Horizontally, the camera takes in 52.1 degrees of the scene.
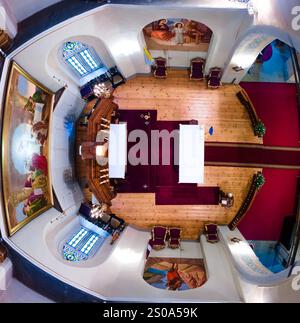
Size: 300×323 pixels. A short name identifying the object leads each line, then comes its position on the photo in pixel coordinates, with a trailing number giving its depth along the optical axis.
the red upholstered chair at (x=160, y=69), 10.50
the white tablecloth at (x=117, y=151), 9.63
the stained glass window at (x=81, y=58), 8.67
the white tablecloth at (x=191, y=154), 9.66
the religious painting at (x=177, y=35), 9.05
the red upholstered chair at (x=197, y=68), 10.36
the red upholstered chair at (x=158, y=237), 10.62
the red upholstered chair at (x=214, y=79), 10.36
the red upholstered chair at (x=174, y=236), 10.60
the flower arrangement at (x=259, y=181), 10.47
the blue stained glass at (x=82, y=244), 8.69
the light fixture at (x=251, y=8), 6.79
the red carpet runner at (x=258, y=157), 10.73
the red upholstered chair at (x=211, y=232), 10.39
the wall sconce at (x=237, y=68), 9.54
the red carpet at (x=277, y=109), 10.76
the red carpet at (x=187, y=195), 10.84
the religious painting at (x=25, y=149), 6.81
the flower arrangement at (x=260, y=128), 10.47
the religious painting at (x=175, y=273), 8.90
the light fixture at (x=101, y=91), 9.76
